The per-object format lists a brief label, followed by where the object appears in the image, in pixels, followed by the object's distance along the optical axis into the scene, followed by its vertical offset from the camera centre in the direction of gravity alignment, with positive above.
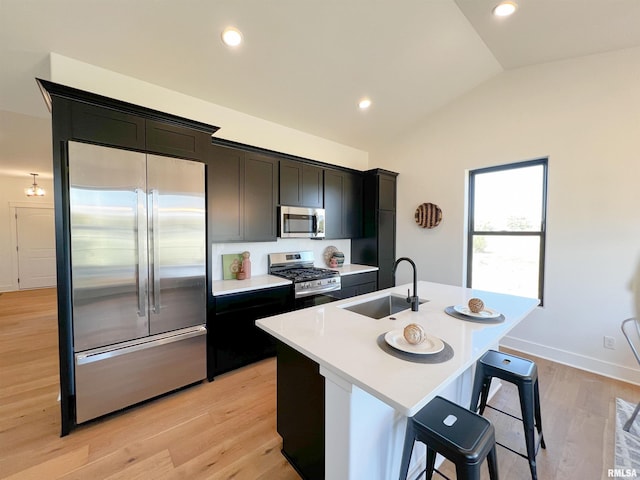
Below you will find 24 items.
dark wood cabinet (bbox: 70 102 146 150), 1.83 +0.78
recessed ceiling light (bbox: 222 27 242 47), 2.15 +1.64
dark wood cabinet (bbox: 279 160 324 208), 3.28 +0.64
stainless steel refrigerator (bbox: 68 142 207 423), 1.87 -0.34
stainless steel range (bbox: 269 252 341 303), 3.08 -0.51
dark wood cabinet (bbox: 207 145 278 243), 2.71 +0.41
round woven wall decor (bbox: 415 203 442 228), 3.87 +0.27
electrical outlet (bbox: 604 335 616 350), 2.62 -1.09
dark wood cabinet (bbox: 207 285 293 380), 2.52 -0.94
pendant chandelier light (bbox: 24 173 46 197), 5.77 +0.93
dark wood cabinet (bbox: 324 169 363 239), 3.83 +0.45
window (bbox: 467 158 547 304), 3.14 +0.07
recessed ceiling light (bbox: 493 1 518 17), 2.21 +1.93
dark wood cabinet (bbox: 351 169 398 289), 4.10 +0.12
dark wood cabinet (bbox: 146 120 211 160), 2.12 +0.79
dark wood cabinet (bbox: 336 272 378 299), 3.62 -0.74
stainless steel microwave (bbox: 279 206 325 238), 3.28 +0.14
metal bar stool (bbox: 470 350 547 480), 1.50 -0.91
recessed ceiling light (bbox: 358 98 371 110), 3.37 +1.69
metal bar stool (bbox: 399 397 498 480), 1.04 -0.86
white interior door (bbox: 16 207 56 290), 6.11 -0.36
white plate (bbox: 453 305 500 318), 1.64 -0.51
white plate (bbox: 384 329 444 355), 1.17 -0.52
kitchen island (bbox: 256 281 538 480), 0.99 -0.54
